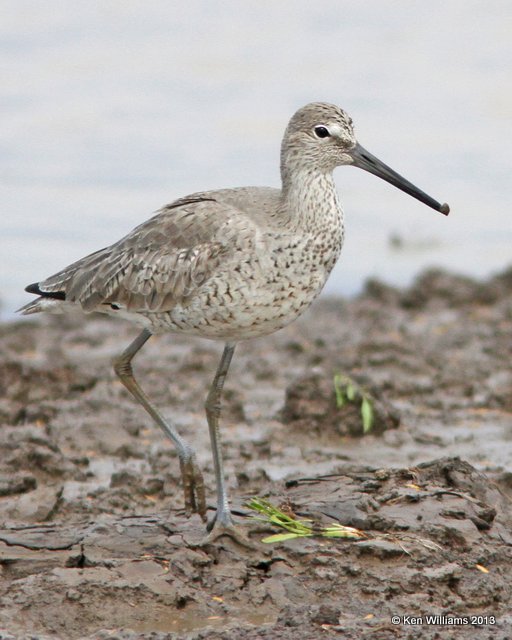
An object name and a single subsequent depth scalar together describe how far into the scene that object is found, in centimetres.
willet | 1337
